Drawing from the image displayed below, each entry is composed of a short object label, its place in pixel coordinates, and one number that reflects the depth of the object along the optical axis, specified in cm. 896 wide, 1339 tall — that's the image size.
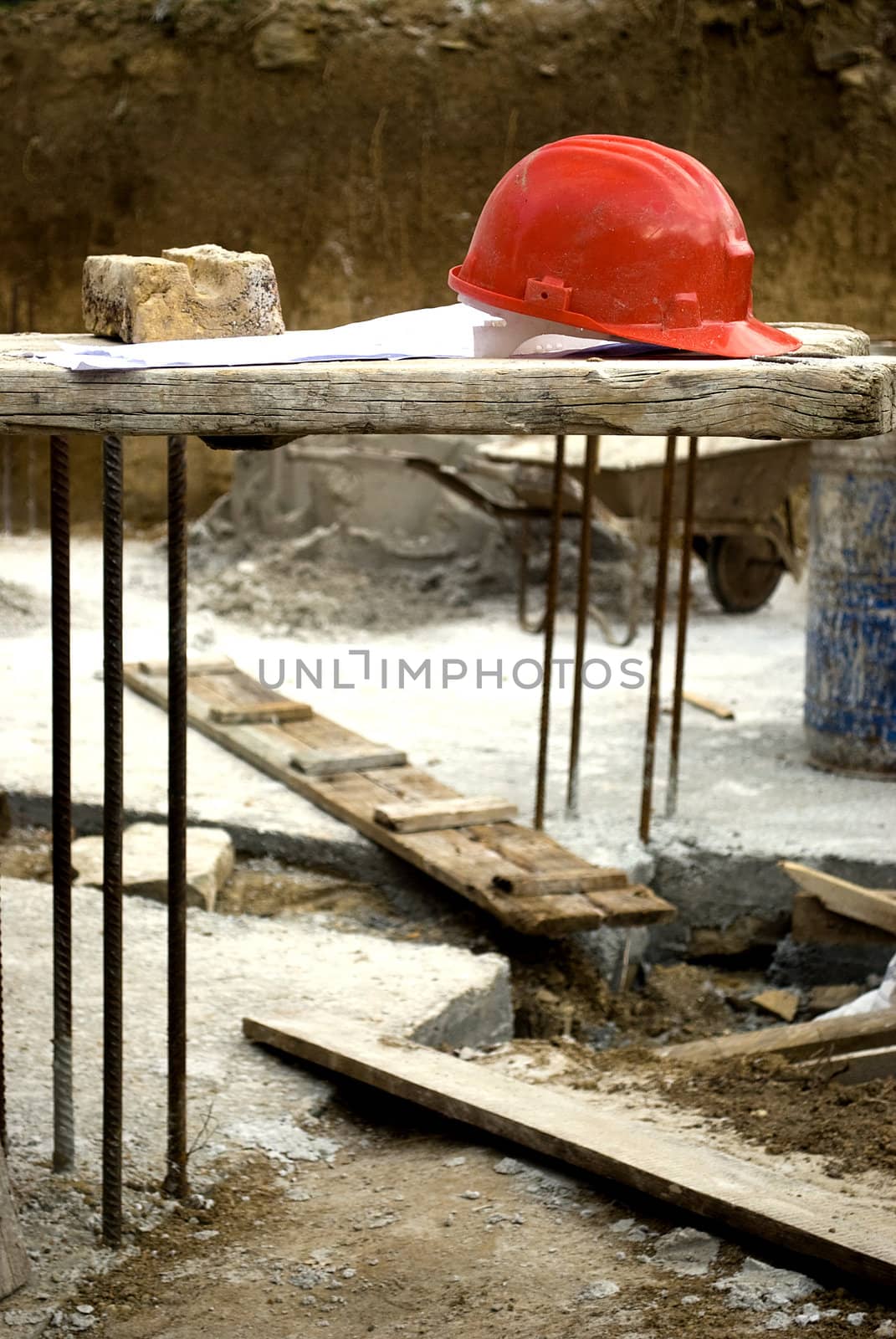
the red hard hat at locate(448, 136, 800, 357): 407
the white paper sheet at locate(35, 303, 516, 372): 381
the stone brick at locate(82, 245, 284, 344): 436
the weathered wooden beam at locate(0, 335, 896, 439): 353
